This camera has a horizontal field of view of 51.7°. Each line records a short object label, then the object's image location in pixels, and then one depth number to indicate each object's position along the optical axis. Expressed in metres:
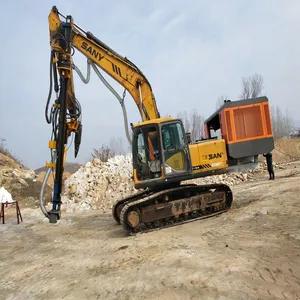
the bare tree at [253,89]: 47.78
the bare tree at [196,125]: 46.15
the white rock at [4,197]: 11.75
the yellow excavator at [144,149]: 7.22
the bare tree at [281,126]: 63.83
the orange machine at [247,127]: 7.61
